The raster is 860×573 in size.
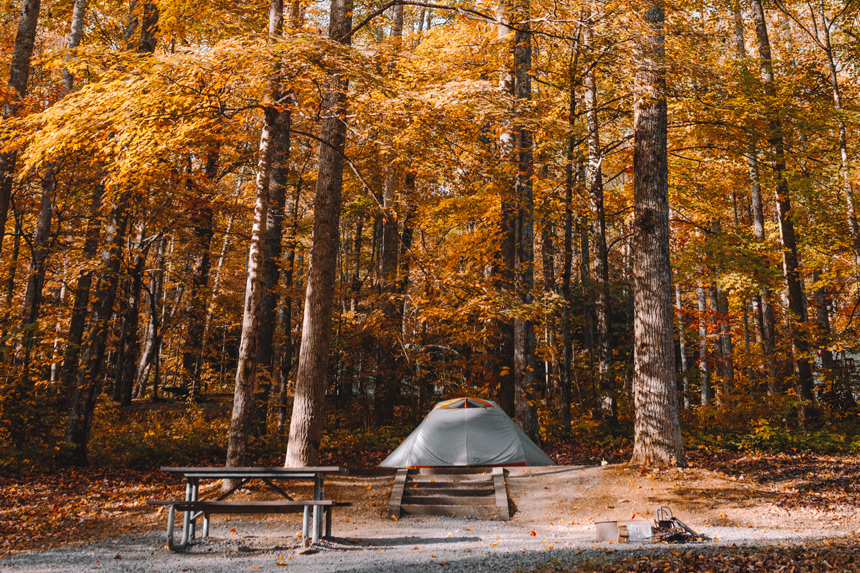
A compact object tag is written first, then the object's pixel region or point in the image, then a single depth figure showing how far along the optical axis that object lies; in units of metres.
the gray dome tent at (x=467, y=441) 9.15
